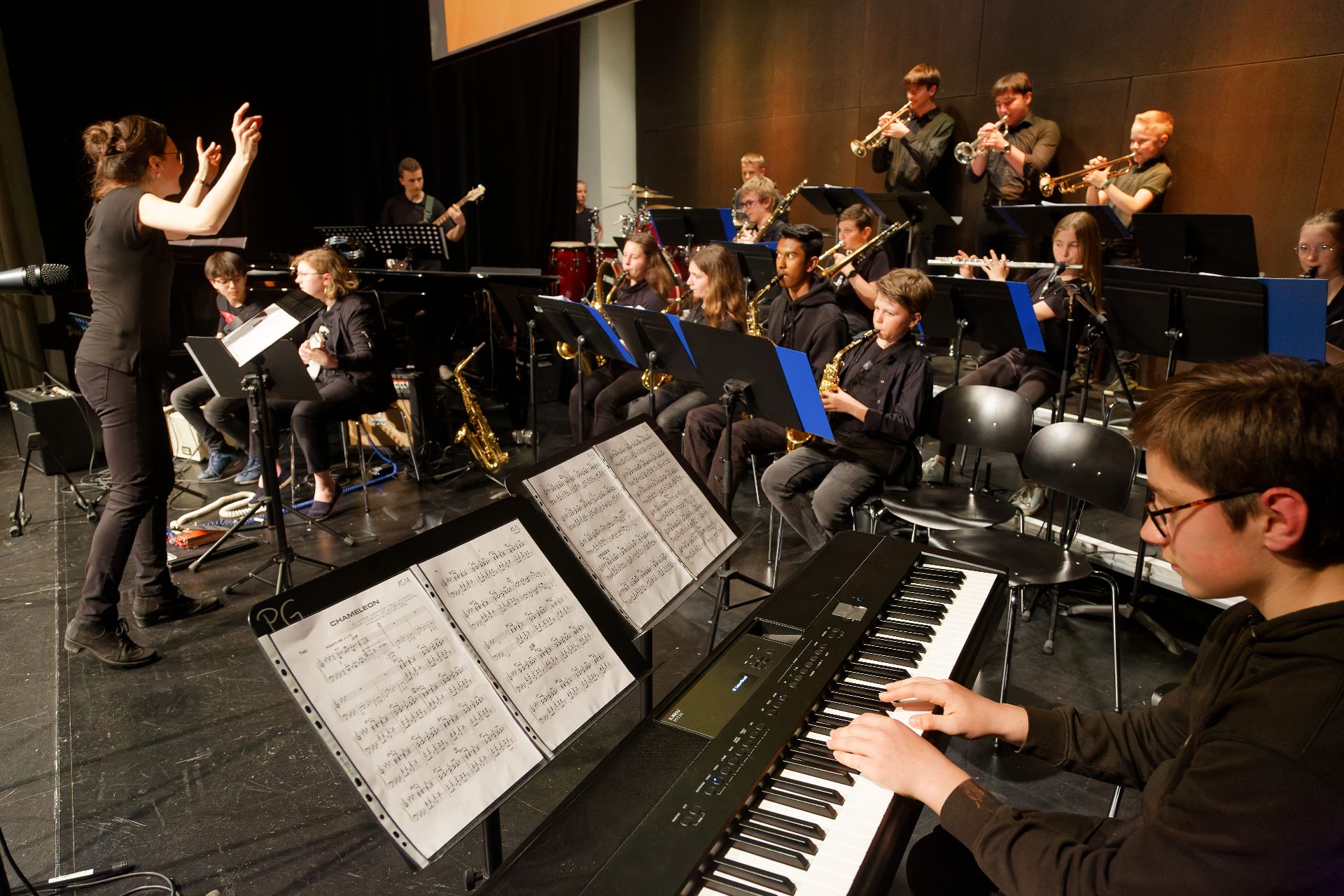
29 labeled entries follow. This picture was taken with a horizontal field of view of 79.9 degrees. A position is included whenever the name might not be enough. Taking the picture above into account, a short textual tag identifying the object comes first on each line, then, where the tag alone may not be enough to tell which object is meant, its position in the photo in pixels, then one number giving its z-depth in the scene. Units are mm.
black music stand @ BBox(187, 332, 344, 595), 3281
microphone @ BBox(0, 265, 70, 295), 2420
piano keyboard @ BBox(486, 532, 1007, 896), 993
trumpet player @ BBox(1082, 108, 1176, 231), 5176
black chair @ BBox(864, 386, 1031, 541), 3006
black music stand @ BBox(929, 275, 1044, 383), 3811
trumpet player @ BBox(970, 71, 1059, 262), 5641
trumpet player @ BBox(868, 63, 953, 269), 6301
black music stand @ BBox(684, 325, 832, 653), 2848
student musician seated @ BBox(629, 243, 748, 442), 4457
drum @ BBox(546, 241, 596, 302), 8008
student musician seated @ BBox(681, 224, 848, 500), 3943
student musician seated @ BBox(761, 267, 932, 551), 3256
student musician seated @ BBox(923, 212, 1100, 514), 4043
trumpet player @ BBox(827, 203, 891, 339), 4895
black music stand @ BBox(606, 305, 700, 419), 3506
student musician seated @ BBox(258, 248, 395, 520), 4402
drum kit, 7992
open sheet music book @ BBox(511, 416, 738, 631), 1438
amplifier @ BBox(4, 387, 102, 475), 4523
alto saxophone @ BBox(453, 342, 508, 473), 5145
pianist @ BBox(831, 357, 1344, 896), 833
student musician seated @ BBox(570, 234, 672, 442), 4977
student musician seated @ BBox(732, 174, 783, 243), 6266
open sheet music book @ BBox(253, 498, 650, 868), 974
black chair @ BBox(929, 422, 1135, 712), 2561
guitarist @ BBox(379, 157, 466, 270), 6836
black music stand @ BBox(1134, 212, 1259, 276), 4070
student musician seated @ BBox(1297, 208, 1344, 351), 3520
